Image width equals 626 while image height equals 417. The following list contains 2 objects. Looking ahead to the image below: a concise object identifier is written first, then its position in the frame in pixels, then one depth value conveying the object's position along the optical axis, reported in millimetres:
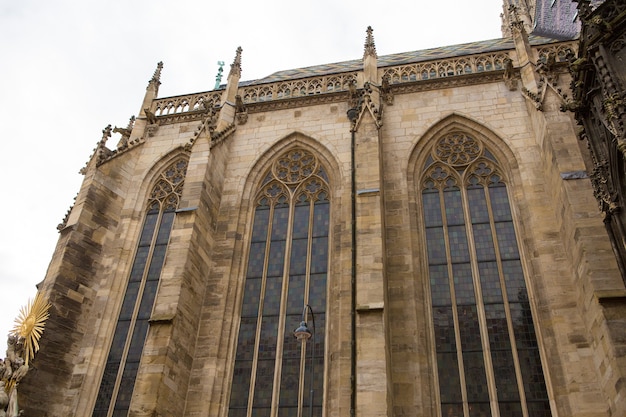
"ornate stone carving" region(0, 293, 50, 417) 10445
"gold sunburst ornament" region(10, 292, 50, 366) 11555
